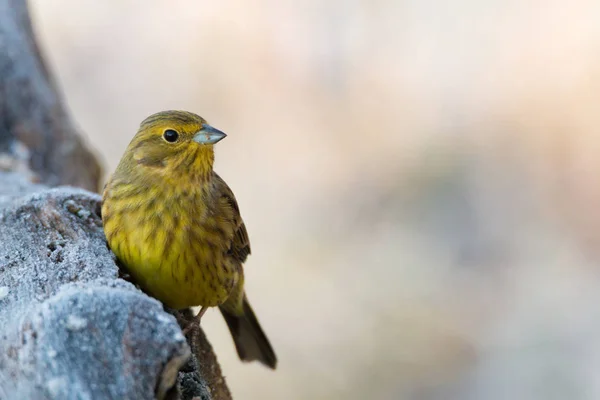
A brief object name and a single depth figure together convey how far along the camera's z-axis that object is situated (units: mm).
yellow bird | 3115
